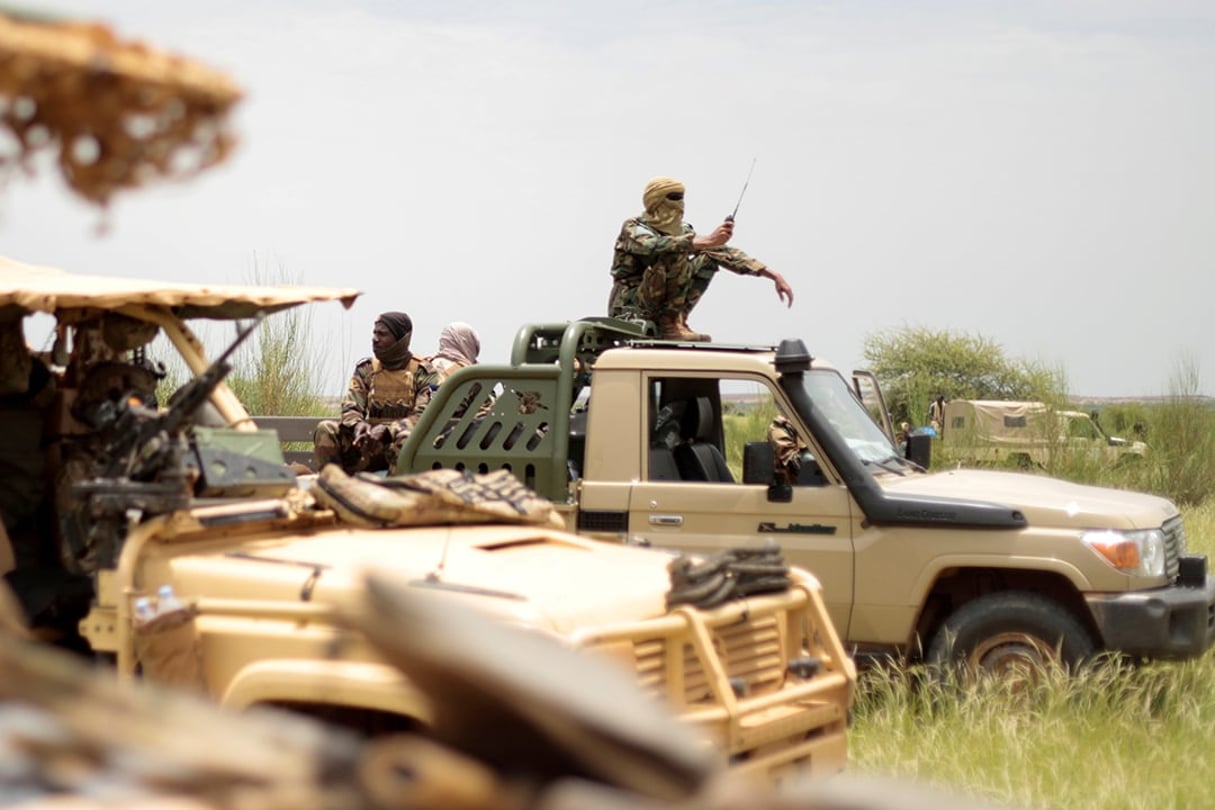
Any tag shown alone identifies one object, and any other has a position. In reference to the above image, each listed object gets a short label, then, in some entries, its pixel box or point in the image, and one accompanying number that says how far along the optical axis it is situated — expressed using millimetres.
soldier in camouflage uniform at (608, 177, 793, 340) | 19359
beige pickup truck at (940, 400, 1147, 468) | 31484
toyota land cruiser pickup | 15031
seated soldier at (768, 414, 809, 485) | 16469
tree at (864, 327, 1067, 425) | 66875
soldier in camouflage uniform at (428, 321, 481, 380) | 23078
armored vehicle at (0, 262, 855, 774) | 8883
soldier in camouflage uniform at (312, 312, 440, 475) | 19547
